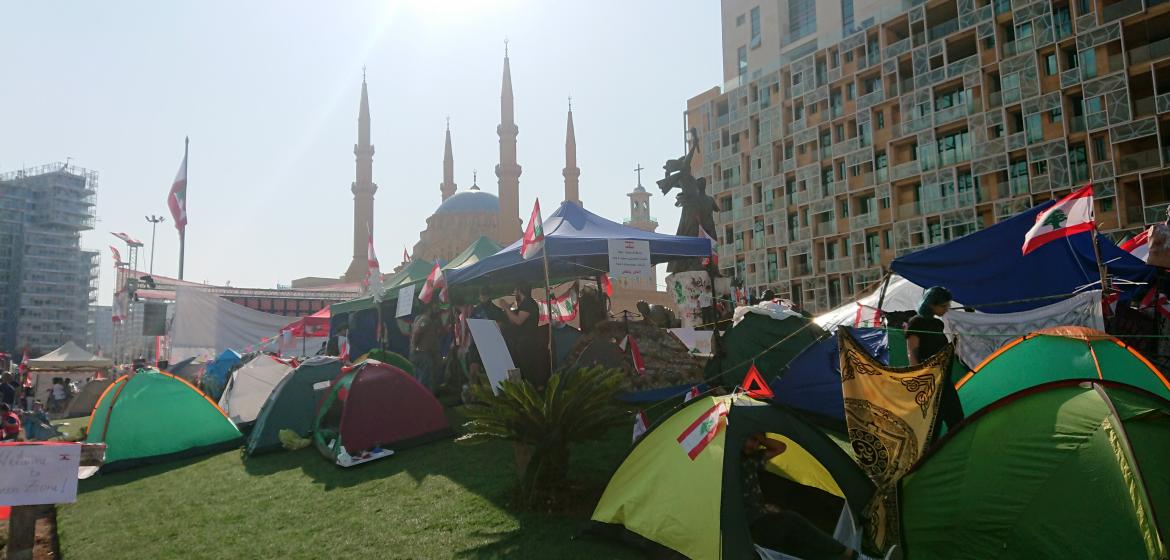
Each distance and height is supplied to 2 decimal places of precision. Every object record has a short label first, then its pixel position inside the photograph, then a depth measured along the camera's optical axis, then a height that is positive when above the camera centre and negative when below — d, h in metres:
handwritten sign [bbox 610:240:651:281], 8.98 +0.98
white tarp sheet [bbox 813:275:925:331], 11.56 +0.48
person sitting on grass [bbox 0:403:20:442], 11.12 -1.30
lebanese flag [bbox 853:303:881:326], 9.24 +0.15
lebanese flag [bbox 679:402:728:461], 4.71 -0.72
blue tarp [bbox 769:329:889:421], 8.23 -0.65
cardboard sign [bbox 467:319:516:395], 8.48 -0.18
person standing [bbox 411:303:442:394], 12.80 -0.13
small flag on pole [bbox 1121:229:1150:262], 9.89 +1.08
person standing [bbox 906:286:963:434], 5.31 -0.04
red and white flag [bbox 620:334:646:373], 9.16 -0.29
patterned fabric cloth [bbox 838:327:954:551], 4.52 -0.65
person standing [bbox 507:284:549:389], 9.20 -0.13
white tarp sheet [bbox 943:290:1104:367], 7.64 -0.01
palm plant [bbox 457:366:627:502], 6.00 -0.78
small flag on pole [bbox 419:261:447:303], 11.24 +0.86
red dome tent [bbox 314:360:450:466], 8.46 -1.02
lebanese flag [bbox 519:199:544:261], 8.66 +1.26
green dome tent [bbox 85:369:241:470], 9.52 -1.17
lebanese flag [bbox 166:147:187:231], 28.84 +6.13
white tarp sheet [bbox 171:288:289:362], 25.75 +0.64
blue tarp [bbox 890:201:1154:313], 8.05 +0.68
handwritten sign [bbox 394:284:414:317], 12.93 +0.71
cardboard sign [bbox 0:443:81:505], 5.10 -0.98
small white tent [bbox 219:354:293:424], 12.16 -0.86
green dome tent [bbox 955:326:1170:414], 5.27 -0.37
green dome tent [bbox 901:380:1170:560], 3.51 -0.90
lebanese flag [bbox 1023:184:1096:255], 7.44 +1.12
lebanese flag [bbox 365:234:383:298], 14.06 +1.33
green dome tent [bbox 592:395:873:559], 4.39 -1.13
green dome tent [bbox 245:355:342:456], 9.74 -0.98
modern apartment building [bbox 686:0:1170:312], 28.25 +10.07
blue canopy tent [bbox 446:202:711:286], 9.47 +1.23
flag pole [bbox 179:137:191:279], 29.34 +4.76
